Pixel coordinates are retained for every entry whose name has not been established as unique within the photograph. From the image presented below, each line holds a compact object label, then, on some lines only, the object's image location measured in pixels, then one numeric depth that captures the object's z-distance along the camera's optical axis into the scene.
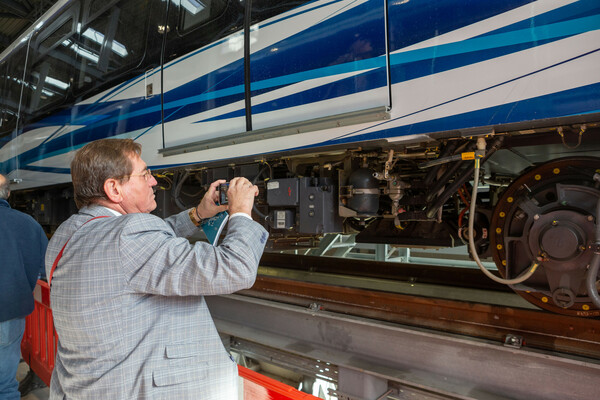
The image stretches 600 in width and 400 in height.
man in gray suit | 1.30
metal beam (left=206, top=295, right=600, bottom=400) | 1.88
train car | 1.68
